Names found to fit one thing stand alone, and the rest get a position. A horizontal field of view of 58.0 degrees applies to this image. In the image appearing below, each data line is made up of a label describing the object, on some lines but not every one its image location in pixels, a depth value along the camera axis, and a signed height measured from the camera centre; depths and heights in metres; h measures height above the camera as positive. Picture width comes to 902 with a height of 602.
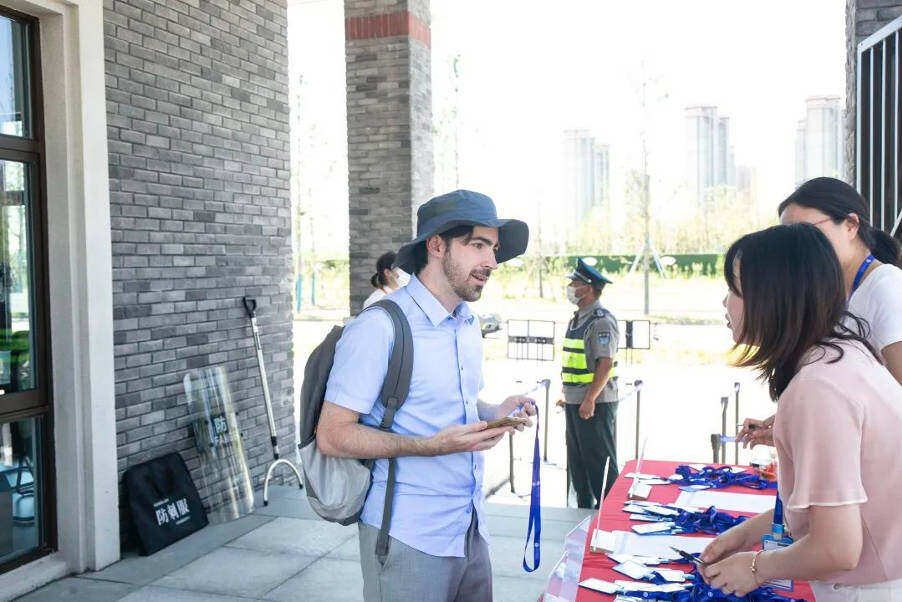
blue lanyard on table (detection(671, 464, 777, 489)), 3.62 -0.96
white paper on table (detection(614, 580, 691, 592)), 2.37 -0.94
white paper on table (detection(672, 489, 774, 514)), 3.28 -0.97
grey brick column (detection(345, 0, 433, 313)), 8.48 +1.59
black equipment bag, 4.95 -1.42
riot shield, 5.61 -1.20
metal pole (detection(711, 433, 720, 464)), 4.35 -1.01
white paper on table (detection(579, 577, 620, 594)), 2.41 -0.95
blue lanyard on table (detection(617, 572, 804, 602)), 2.22 -0.91
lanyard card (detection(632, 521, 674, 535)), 2.97 -0.96
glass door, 4.43 -0.18
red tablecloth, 2.40 -0.97
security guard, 5.70 -0.82
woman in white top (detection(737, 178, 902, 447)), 2.78 +0.05
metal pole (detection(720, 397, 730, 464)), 5.22 -1.01
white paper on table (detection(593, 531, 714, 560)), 2.76 -0.96
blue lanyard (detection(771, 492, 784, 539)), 2.06 -0.66
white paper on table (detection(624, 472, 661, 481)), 3.74 -0.96
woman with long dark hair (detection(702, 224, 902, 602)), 1.51 -0.29
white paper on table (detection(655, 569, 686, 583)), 2.45 -0.94
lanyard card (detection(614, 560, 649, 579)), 2.51 -0.94
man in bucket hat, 2.25 -0.42
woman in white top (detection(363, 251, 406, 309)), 6.83 -0.03
